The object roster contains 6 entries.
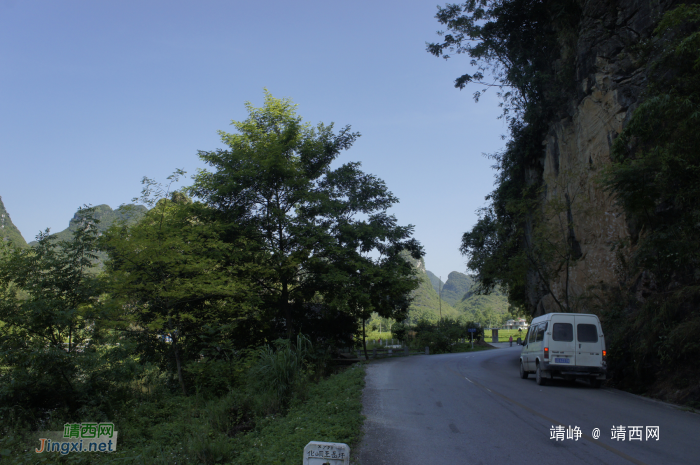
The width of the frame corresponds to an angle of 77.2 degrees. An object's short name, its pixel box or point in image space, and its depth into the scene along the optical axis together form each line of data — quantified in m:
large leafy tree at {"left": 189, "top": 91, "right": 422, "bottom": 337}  24.36
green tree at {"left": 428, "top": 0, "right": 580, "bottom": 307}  26.41
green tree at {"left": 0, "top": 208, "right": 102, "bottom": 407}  13.79
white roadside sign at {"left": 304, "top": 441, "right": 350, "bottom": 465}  3.72
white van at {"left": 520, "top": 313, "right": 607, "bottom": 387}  13.59
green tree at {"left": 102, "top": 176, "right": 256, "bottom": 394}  16.92
